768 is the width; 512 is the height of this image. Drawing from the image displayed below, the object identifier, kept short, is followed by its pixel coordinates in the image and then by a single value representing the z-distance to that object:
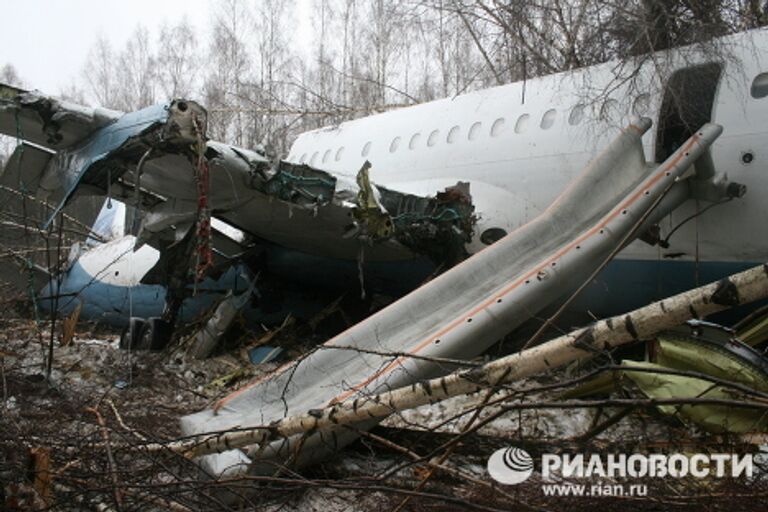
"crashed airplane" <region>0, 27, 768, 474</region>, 4.92
